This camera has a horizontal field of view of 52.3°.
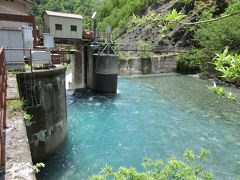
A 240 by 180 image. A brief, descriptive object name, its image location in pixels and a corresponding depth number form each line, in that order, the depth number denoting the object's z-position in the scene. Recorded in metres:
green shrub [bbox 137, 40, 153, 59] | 38.53
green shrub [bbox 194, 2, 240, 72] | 28.94
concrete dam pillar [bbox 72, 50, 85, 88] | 27.94
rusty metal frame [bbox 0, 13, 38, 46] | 15.60
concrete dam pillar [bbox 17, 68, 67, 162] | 9.30
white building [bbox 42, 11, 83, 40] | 23.88
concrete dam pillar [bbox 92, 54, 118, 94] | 24.12
